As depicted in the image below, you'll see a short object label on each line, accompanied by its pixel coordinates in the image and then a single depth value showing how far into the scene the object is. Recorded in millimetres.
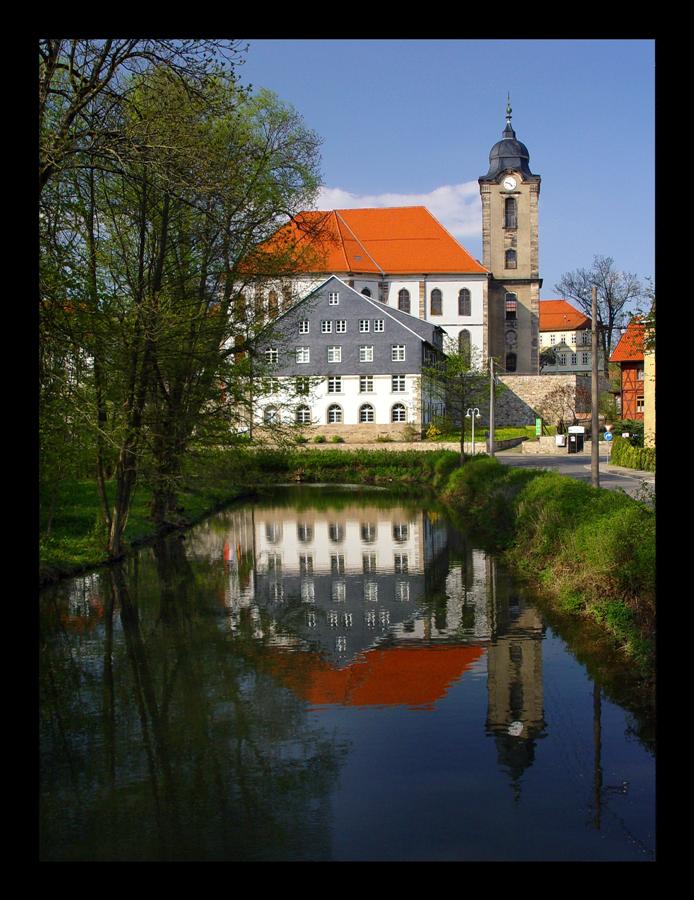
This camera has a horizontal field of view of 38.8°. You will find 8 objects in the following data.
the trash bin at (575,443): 57250
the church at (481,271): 78312
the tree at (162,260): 11133
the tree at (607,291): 79312
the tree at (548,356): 109625
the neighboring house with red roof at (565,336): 114750
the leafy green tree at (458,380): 50531
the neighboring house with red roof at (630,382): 65750
